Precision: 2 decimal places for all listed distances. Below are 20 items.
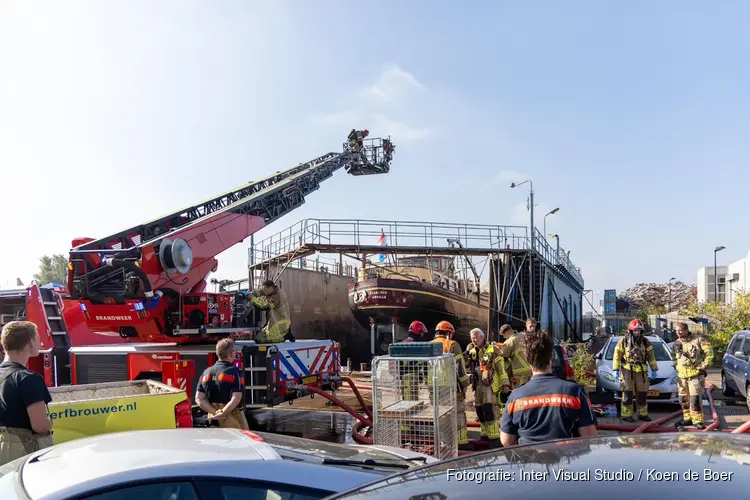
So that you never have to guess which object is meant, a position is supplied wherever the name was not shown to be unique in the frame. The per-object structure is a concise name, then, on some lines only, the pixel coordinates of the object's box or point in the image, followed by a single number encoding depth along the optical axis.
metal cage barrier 5.63
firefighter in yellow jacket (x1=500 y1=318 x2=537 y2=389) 7.95
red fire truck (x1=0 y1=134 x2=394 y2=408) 8.01
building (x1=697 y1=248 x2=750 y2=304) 29.94
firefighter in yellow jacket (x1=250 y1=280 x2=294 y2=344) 9.70
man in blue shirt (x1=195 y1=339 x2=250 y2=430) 5.56
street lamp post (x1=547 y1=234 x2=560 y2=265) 28.27
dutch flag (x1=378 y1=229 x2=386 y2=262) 21.52
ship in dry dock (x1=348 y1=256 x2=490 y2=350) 22.09
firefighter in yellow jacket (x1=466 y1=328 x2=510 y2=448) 7.49
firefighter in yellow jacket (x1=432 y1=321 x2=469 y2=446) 7.33
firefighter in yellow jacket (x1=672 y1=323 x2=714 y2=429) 8.23
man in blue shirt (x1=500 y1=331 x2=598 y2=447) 3.32
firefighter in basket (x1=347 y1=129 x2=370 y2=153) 20.48
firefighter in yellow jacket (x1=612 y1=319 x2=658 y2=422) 9.26
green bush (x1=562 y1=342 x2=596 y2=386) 13.16
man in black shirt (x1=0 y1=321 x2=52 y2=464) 3.73
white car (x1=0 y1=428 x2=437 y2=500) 2.32
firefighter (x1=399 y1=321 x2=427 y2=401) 5.96
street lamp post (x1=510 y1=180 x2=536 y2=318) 22.38
